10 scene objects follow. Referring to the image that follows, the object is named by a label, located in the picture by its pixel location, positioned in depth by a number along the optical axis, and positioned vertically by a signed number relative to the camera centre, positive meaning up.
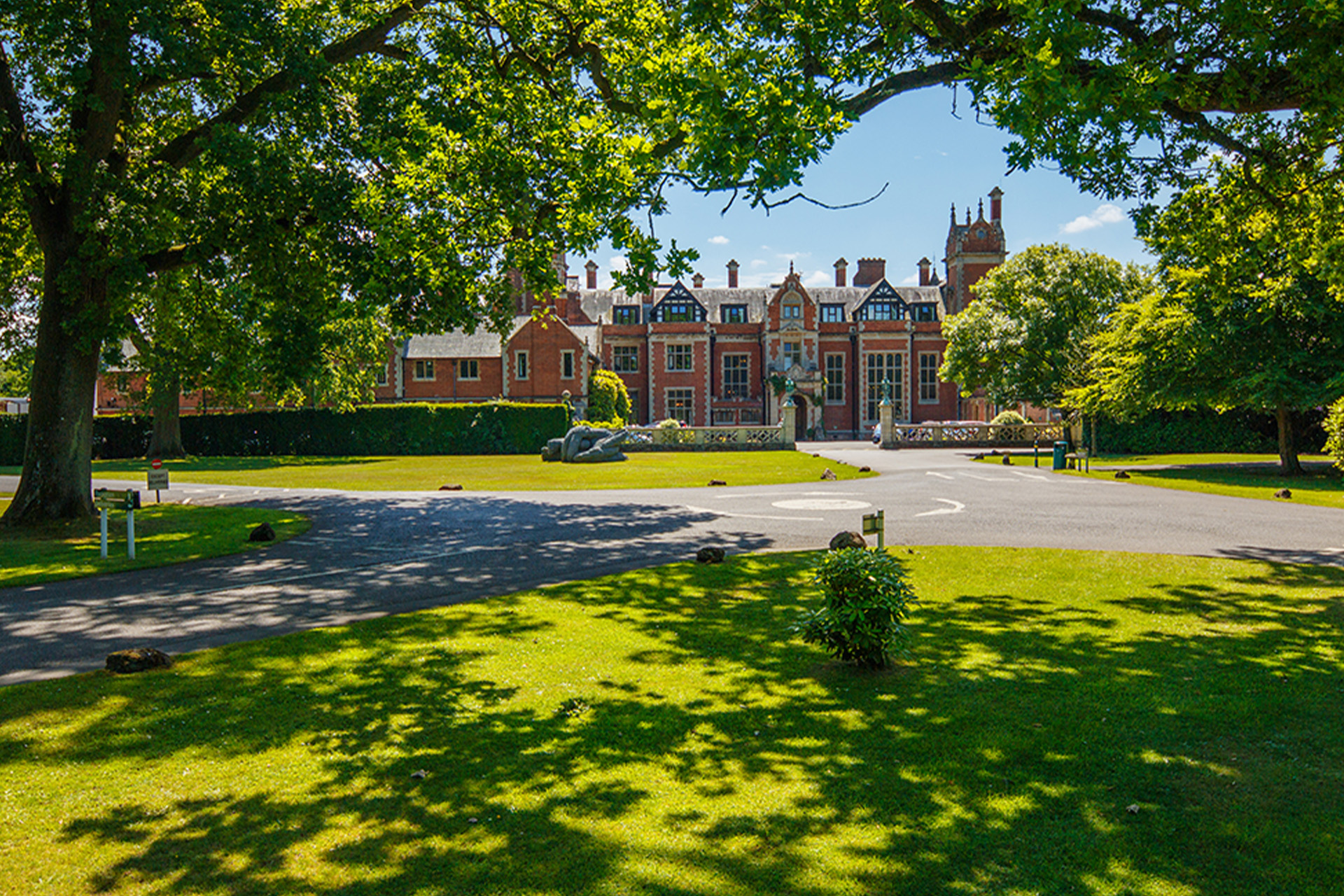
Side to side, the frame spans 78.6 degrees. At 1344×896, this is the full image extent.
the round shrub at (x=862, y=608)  6.14 -1.36
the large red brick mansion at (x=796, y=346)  71.94 +7.49
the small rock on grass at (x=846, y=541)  9.16 -1.28
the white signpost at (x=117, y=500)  11.42 -0.86
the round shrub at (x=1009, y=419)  51.72 +0.43
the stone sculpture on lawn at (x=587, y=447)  35.72 -0.64
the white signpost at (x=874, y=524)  7.98 -0.94
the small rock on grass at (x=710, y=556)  11.09 -1.69
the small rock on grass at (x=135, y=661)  6.50 -1.76
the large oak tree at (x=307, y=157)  13.65 +5.18
